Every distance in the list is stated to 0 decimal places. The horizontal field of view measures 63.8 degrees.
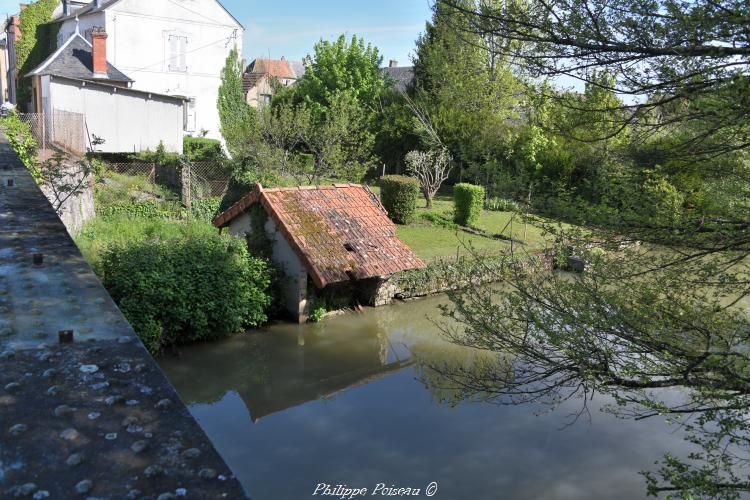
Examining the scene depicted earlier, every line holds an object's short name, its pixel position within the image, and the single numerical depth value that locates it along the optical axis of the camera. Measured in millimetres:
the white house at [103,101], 22359
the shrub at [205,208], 17998
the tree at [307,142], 20984
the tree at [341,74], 34406
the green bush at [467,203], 21094
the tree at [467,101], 27578
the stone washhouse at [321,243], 12953
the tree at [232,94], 30656
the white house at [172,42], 28047
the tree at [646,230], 4273
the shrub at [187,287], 10672
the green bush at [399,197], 20906
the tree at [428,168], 24469
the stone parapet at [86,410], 1769
